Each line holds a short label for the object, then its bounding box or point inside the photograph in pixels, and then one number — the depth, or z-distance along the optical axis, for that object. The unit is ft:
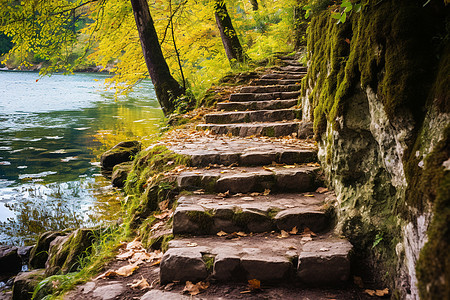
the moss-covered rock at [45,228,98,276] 12.23
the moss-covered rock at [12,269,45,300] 12.10
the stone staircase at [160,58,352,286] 7.73
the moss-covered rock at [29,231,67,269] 15.45
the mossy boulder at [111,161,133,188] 23.63
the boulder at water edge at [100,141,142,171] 28.66
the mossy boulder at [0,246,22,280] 16.26
